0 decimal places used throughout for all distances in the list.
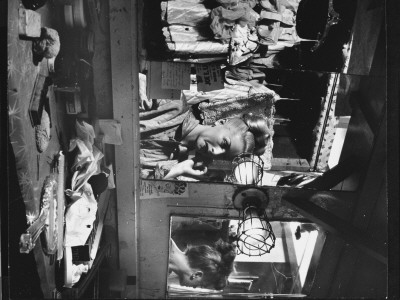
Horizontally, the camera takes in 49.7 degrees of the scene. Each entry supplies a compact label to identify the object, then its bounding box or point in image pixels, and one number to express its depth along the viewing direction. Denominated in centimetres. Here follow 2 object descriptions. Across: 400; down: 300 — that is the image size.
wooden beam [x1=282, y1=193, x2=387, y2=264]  191
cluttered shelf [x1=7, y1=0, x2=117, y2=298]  148
